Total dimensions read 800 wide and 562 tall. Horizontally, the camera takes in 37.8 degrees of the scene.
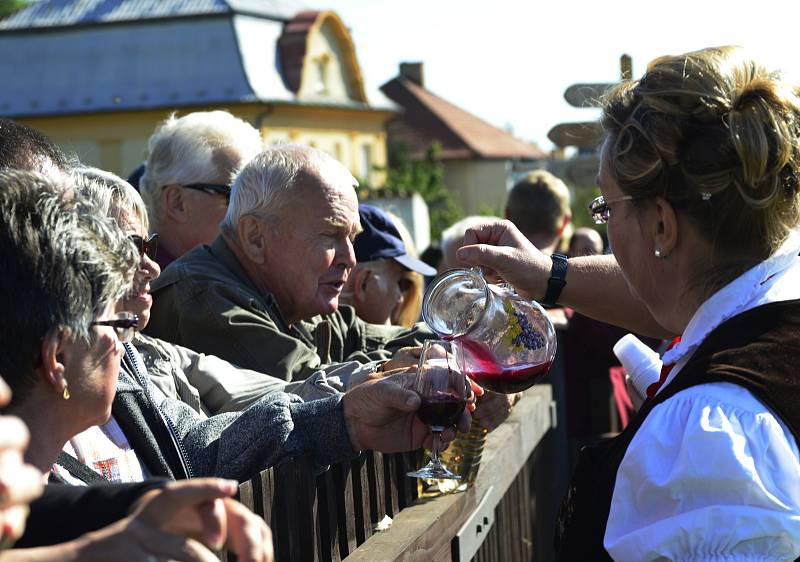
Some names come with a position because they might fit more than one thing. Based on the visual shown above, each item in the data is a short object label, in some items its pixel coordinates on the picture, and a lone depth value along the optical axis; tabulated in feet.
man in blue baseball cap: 17.47
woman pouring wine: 7.47
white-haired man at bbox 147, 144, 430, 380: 12.66
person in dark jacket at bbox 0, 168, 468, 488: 6.63
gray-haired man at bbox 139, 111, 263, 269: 16.16
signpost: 19.27
